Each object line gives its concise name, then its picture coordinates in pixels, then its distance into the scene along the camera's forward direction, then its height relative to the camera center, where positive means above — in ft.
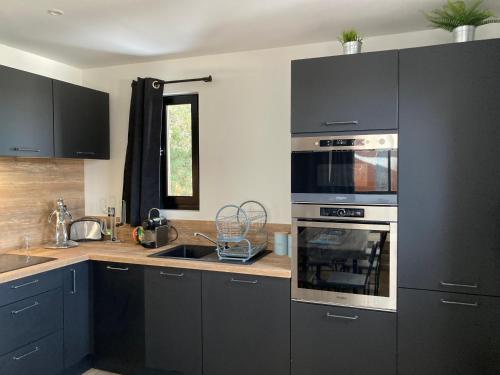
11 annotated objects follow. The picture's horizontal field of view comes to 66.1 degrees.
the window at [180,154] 10.46 +0.72
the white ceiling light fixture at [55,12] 7.18 +3.17
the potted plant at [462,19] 6.55 +2.78
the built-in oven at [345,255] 6.86 -1.40
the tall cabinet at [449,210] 6.27 -0.50
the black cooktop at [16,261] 7.69 -1.74
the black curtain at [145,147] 10.07 +0.86
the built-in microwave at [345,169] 6.86 +0.20
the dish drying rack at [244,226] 8.94 -1.16
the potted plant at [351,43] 7.27 +2.60
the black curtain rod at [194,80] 9.88 +2.61
